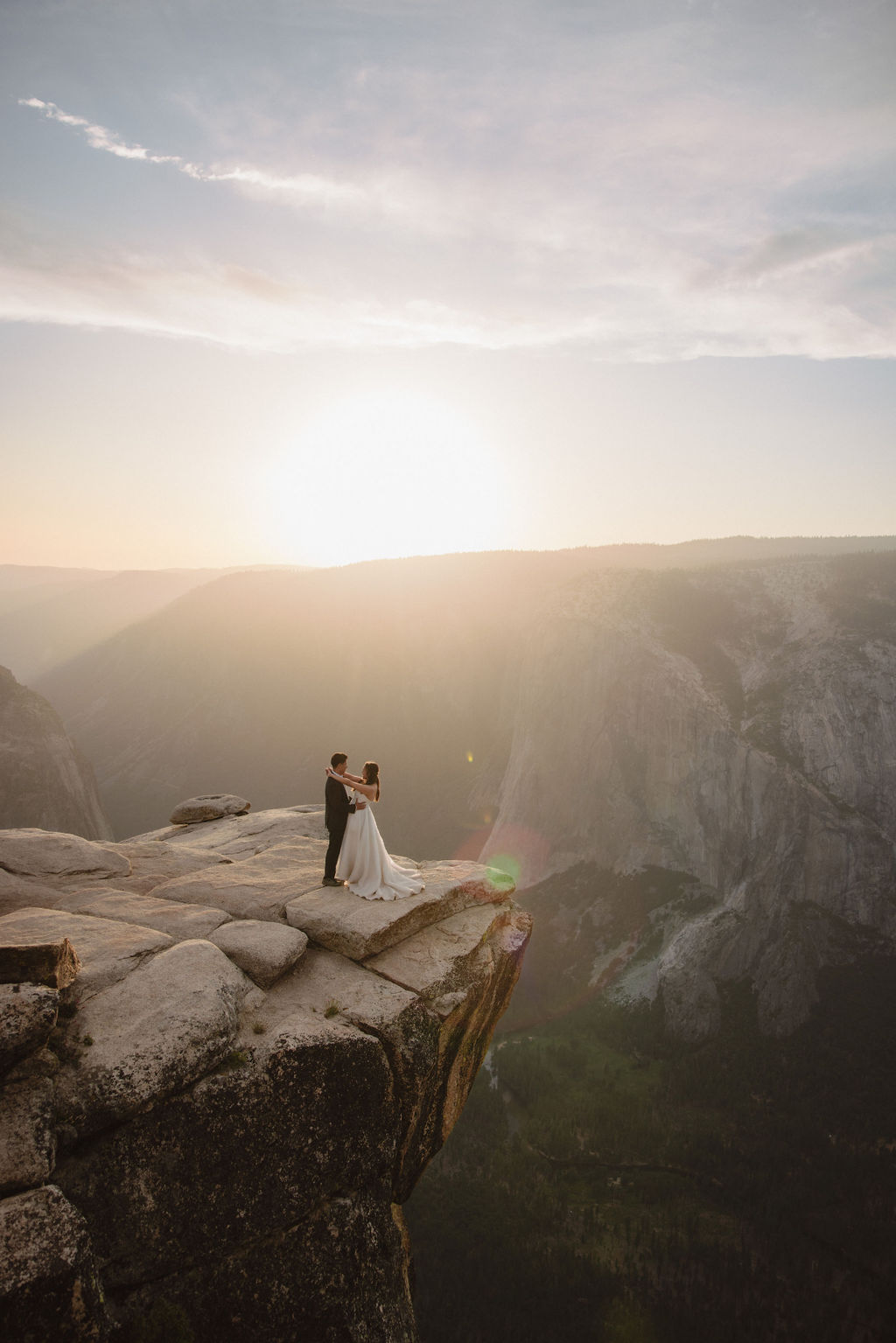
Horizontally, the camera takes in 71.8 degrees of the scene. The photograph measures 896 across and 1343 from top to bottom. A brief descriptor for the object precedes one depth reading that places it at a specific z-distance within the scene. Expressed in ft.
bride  35.50
